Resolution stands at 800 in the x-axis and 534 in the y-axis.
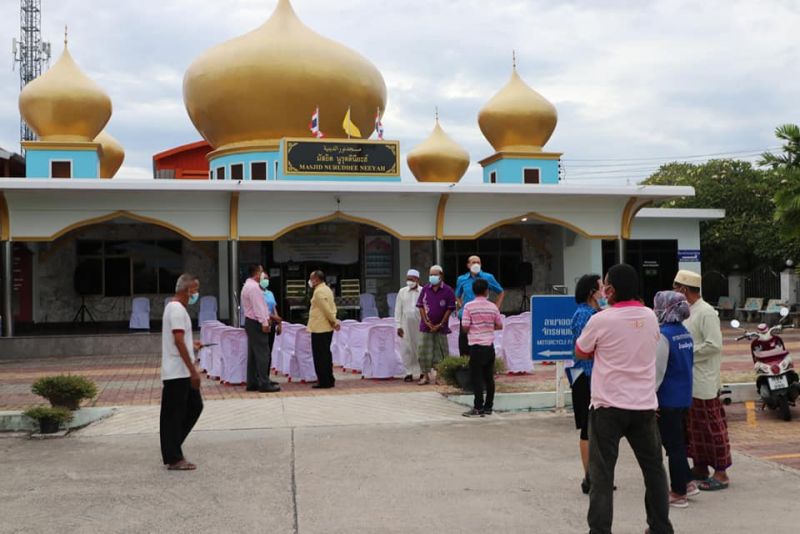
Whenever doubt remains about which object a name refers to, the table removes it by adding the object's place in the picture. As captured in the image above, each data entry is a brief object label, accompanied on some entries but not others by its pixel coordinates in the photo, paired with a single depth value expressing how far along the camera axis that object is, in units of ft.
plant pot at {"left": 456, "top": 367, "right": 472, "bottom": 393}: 31.42
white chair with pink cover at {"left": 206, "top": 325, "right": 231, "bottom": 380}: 38.75
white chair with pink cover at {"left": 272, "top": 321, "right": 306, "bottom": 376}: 39.47
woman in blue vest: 17.22
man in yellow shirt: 34.76
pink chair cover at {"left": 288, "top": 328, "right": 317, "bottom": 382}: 38.01
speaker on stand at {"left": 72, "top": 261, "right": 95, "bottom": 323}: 71.92
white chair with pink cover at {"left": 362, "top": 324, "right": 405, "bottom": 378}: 38.68
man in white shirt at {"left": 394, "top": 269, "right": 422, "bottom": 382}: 37.24
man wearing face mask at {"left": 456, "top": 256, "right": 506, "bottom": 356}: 33.06
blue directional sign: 28.04
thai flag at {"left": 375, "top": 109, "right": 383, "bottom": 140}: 72.33
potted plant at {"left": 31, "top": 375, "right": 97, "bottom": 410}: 27.43
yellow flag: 70.32
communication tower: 171.42
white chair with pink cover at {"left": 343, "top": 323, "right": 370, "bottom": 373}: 41.11
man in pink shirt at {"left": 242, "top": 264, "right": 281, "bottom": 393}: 34.06
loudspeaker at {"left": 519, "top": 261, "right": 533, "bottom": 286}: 79.30
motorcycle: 27.84
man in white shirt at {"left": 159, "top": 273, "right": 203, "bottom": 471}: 21.08
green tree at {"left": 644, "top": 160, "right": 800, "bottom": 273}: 88.38
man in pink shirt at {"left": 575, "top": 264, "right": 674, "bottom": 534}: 14.52
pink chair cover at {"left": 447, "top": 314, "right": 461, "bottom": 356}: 40.32
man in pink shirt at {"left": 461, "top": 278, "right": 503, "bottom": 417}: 27.45
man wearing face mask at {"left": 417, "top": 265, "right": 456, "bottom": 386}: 35.42
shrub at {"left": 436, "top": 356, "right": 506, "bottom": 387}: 31.40
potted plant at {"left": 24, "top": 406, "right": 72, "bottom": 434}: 25.97
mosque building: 59.62
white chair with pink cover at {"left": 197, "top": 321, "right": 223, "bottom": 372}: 41.32
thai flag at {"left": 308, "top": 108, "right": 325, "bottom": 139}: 67.62
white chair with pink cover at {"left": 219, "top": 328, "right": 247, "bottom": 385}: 37.11
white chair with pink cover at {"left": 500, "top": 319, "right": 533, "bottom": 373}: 40.52
